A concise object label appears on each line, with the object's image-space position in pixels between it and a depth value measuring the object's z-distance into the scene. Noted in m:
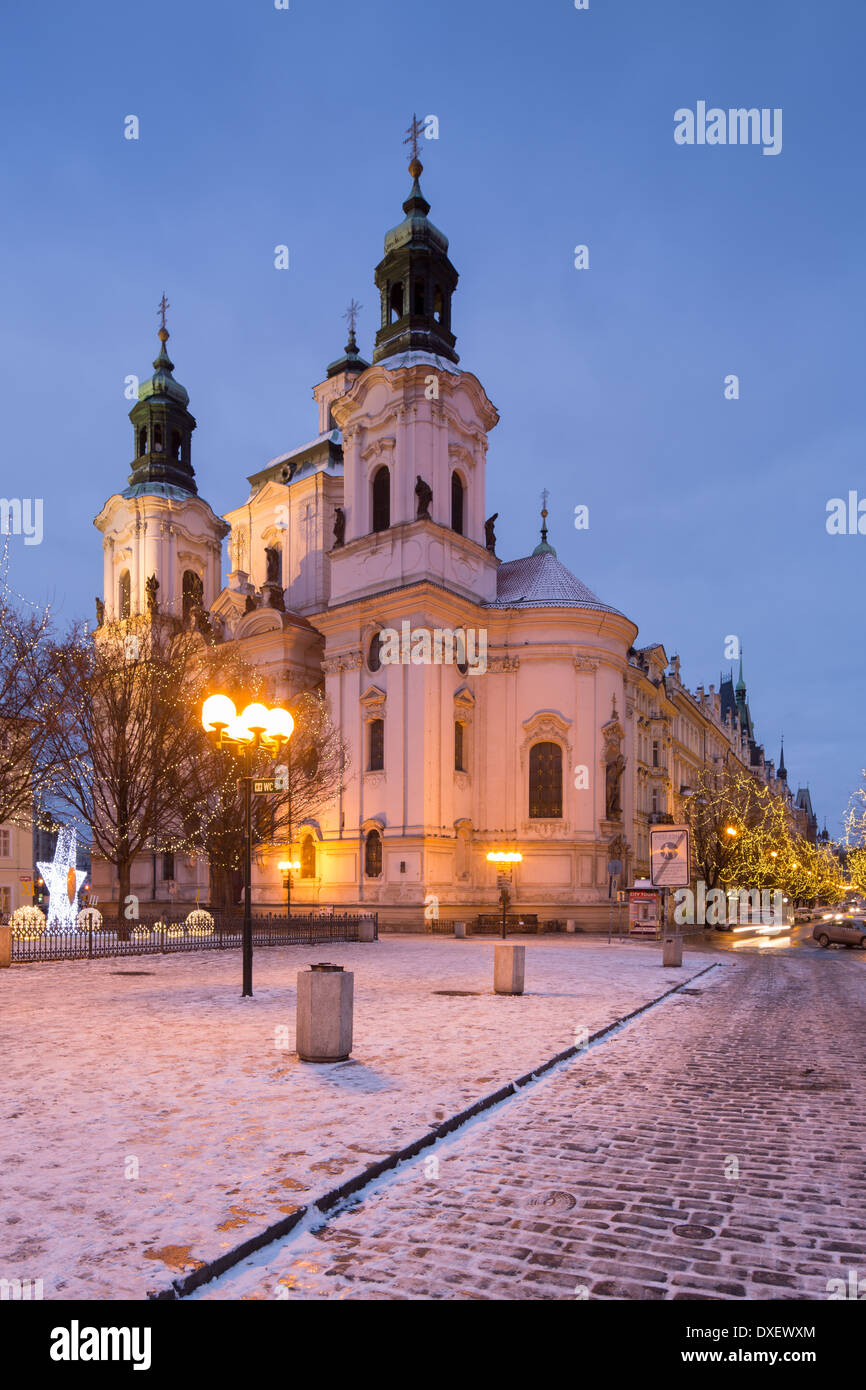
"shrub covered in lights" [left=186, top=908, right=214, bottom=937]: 32.86
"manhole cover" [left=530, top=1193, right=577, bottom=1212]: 5.57
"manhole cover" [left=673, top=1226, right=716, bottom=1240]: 5.20
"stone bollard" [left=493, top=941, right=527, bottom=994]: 16.11
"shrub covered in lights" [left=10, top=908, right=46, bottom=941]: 26.33
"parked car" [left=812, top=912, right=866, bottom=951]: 39.03
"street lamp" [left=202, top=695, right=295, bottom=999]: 14.46
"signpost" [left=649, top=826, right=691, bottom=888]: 24.75
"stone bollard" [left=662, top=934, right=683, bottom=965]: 24.23
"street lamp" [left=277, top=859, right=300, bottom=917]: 44.66
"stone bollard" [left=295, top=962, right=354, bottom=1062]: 9.67
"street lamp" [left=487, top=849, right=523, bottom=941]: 40.76
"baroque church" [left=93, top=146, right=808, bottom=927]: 42.94
